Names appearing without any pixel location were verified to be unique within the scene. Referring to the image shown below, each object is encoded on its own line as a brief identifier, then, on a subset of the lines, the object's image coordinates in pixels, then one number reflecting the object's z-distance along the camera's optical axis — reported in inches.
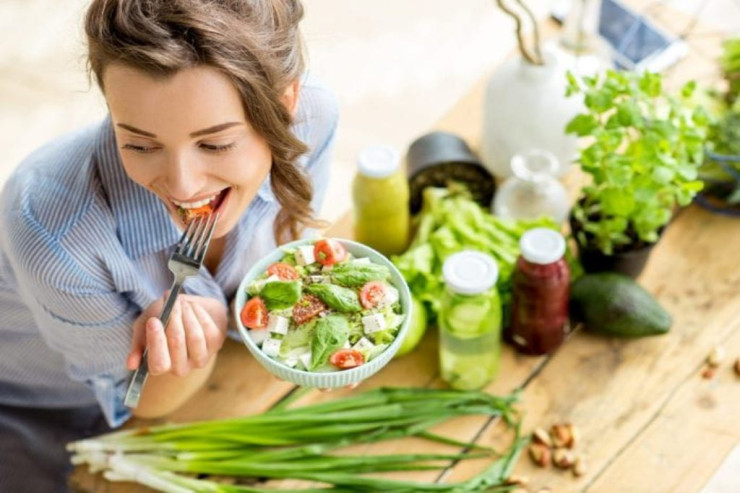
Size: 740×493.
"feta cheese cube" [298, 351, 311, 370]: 49.2
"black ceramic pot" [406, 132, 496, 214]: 77.9
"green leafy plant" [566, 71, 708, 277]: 66.1
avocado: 69.9
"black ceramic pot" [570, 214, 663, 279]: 71.3
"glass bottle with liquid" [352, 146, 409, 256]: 71.9
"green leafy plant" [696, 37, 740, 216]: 76.0
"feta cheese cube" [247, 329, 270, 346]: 50.8
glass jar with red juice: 65.9
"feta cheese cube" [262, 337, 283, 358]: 50.0
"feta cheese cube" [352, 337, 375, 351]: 49.5
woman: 46.6
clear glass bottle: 74.5
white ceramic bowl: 48.6
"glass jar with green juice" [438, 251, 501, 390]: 63.1
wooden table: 65.2
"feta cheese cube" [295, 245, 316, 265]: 52.1
